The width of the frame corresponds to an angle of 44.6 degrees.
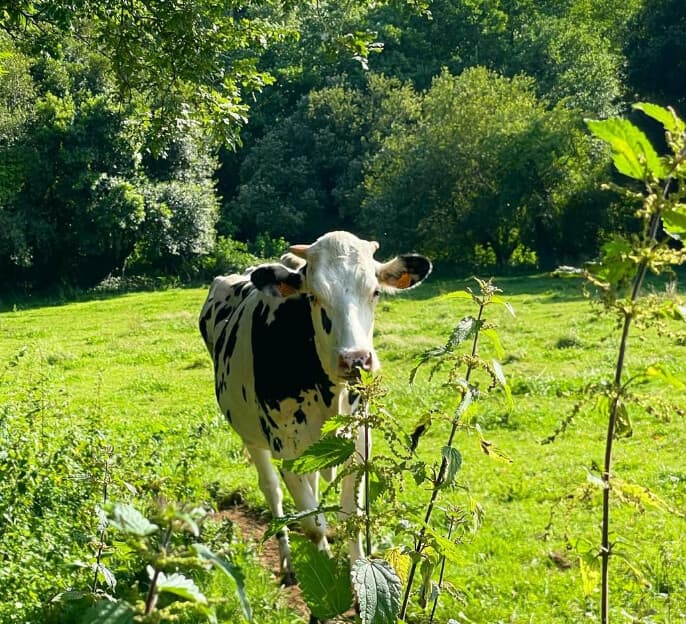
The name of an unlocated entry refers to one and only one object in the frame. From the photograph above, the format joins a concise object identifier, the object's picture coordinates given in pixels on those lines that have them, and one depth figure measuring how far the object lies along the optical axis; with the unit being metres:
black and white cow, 5.06
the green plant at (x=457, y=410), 2.41
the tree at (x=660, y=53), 32.06
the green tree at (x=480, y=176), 33.12
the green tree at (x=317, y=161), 43.88
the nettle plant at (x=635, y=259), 1.66
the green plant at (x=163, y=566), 1.44
